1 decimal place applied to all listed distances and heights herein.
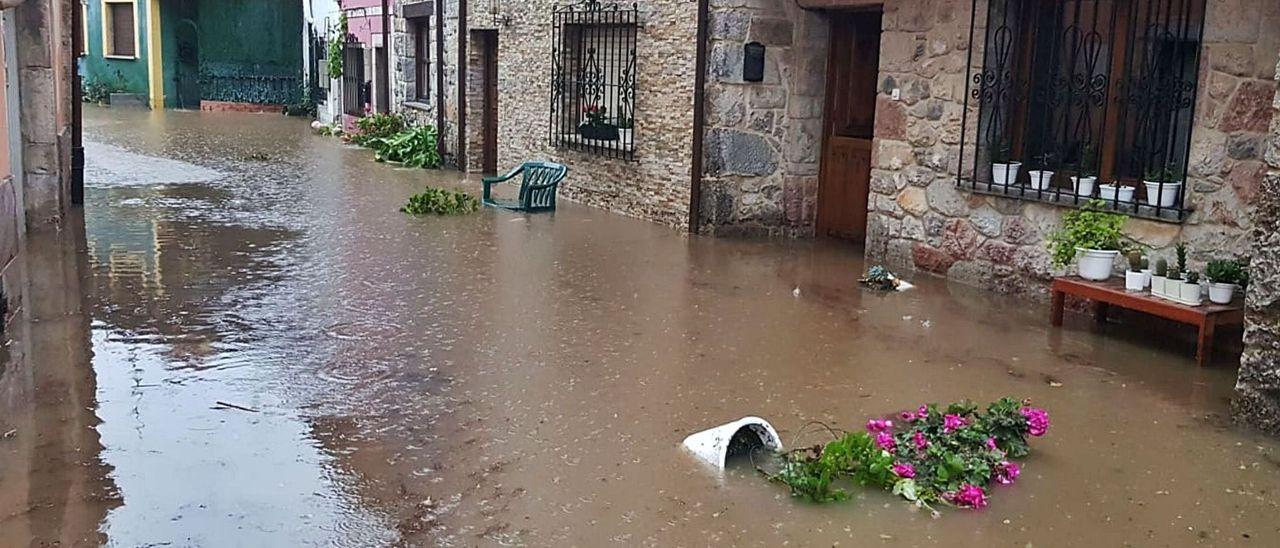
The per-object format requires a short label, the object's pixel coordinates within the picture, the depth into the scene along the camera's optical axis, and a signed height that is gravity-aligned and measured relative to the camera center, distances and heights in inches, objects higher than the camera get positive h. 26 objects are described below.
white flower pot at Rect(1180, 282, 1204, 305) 230.7 -37.6
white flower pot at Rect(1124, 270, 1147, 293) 245.8 -37.8
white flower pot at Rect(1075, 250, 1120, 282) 255.4 -35.8
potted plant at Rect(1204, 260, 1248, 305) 229.5 -34.6
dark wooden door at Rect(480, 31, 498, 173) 568.7 -7.9
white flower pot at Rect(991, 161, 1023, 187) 298.5 -19.0
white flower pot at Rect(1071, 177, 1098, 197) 280.2 -20.2
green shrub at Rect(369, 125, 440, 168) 610.5 -36.5
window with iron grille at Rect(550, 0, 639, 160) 433.1 +3.8
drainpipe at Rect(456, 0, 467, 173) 568.1 -1.7
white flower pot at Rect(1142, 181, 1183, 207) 258.1 -19.9
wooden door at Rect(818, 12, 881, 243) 373.1 -8.3
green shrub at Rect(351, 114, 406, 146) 696.4 -27.5
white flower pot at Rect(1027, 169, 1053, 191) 291.4 -19.9
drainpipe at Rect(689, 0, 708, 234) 379.6 -11.1
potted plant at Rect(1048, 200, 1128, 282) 256.2 -31.6
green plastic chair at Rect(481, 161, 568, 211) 442.0 -38.2
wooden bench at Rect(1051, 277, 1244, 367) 228.4 -41.4
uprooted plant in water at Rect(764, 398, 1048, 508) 162.1 -53.3
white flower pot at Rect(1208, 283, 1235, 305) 229.1 -37.0
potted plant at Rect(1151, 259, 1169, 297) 239.1 -36.0
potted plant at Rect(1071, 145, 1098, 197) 280.5 -17.9
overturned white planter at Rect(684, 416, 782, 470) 172.6 -52.8
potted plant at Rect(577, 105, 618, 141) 453.4 -15.5
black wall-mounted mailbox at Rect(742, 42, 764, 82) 376.2 +9.8
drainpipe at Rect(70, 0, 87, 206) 405.7 -19.8
